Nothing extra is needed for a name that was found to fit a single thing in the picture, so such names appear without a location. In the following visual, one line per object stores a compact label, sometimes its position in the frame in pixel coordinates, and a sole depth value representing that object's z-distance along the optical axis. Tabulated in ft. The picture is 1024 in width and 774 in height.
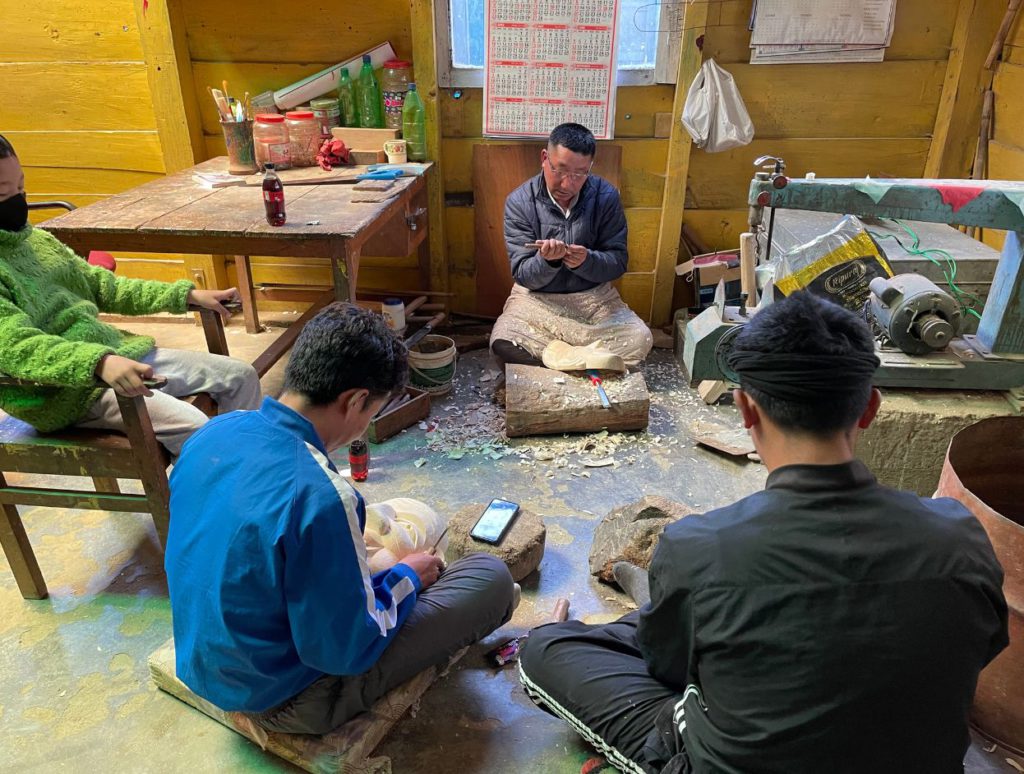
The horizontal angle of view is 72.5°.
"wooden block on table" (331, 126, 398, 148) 12.98
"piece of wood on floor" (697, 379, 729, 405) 12.08
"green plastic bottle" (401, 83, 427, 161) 12.78
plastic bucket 11.85
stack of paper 12.09
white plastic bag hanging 12.52
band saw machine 6.67
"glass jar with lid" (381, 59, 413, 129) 12.89
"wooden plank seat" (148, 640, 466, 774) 5.57
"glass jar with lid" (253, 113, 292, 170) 12.13
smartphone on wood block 7.79
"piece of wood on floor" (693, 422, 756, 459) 10.53
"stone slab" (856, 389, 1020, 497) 7.29
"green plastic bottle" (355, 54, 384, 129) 12.91
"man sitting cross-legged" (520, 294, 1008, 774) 3.58
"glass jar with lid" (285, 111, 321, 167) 12.41
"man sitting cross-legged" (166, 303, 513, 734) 4.55
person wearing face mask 6.40
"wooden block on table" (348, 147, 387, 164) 12.91
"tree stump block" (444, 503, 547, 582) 7.66
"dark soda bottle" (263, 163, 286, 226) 9.06
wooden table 9.05
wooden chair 6.93
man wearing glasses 11.96
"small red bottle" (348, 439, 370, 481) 9.80
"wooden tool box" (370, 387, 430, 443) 10.77
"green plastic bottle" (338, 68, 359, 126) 13.03
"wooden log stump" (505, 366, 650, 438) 10.79
